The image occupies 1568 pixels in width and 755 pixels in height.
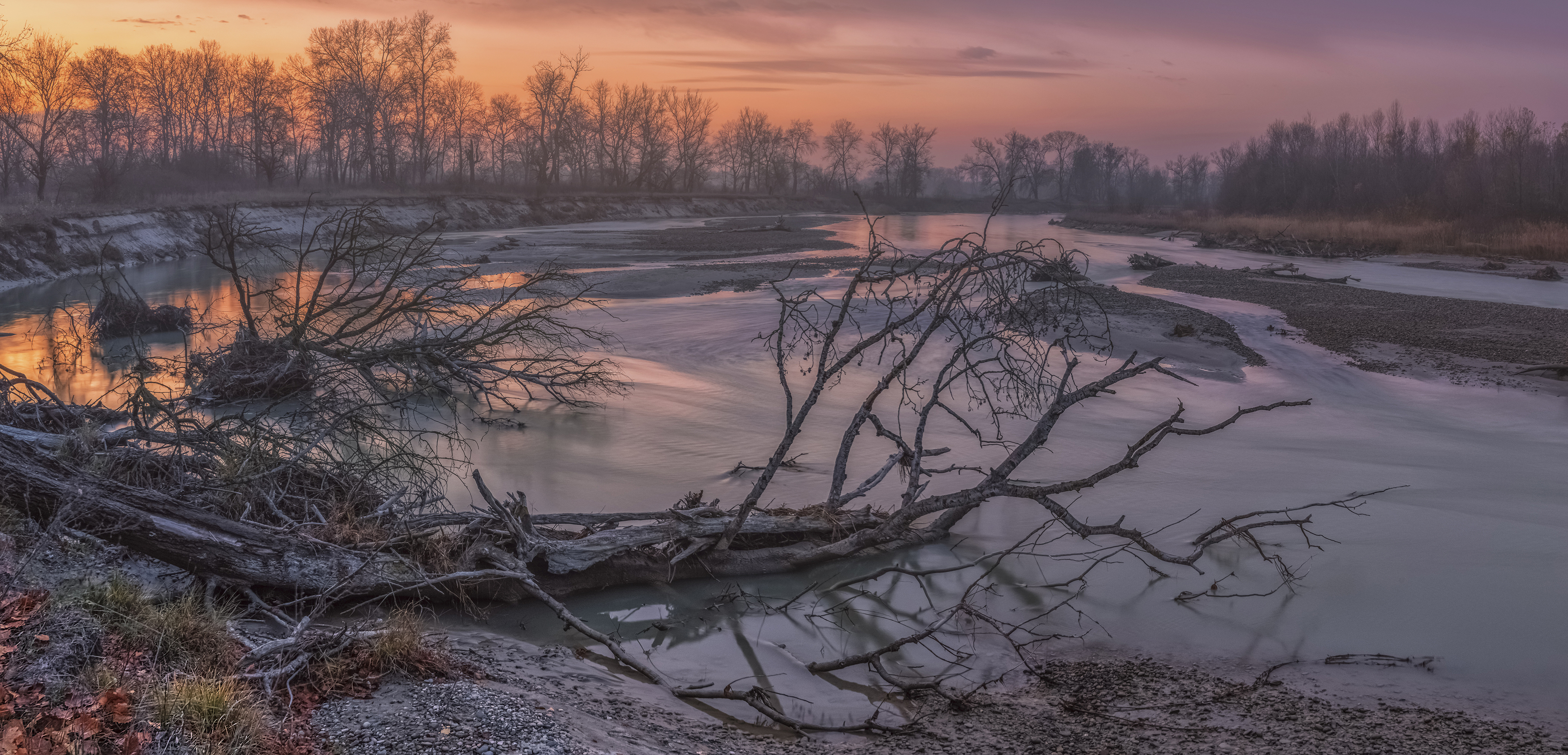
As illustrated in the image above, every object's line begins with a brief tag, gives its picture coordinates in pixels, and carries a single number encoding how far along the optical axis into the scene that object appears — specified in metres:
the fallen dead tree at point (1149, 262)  33.47
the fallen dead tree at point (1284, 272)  29.58
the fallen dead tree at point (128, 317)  15.70
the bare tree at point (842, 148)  125.00
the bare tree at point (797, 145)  118.94
